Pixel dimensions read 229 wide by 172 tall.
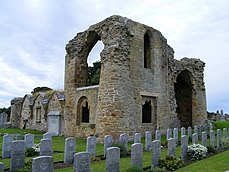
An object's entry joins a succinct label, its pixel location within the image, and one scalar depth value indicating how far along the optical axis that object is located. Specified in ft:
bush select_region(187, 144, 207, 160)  41.29
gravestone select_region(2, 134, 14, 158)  40.10
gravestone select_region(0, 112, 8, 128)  110.22
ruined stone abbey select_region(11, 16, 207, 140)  61.46
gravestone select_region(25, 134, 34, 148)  45.96
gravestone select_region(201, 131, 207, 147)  47.84
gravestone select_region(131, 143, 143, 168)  31.73
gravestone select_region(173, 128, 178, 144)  55.00
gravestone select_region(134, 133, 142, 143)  47.84
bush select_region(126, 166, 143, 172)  29.35
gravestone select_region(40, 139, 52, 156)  35.86
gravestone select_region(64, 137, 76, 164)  37.50
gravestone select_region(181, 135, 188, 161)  39.96
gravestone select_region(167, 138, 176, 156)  38.22
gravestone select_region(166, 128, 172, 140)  55.67
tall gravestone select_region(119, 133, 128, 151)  46.55
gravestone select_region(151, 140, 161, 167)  34.71
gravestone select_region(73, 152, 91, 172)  24.47
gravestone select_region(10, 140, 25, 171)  32.04
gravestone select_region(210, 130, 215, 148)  50.85
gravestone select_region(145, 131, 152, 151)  49.46
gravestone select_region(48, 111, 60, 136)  80.20
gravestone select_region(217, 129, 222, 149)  53.01
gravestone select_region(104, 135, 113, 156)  43.33
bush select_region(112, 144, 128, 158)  43.76
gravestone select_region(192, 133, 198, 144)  45.88
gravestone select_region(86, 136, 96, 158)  40.83
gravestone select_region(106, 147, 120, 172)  28.19
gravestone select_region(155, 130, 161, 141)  52.00
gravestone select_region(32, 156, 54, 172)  22.08
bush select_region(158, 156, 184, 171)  34.21
